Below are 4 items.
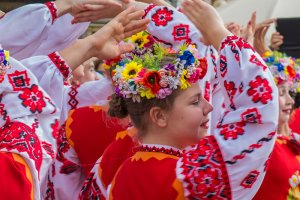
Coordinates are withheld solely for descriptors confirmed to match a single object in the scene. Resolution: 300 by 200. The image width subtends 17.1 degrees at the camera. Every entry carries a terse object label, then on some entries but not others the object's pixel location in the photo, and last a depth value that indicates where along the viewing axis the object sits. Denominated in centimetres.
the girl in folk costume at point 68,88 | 332
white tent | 1402
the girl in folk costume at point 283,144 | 411
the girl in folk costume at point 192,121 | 277
